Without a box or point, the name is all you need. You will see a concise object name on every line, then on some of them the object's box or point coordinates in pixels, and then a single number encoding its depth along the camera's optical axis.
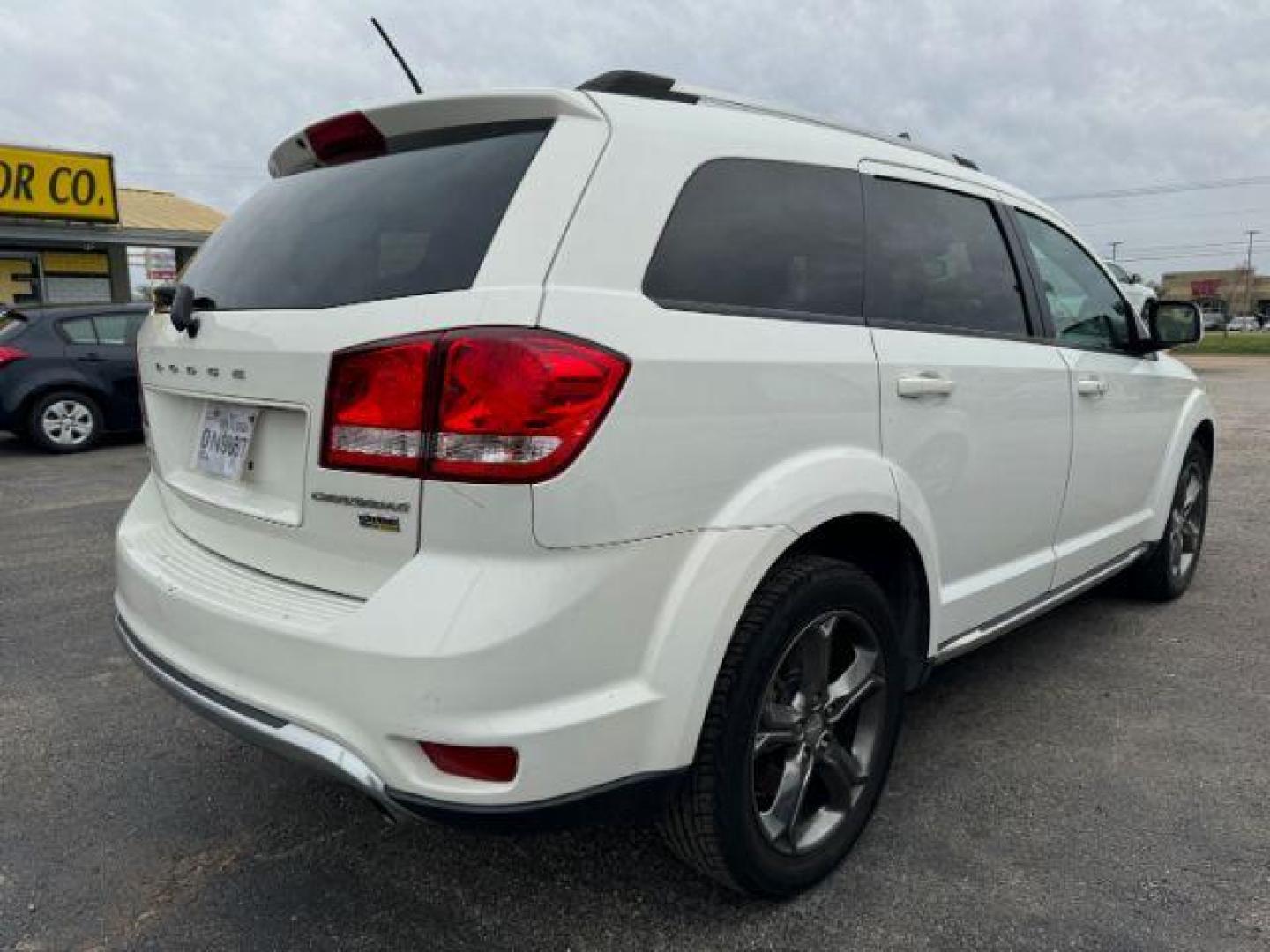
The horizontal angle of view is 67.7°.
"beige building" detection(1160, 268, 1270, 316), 88.44
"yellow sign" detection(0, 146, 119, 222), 18.44
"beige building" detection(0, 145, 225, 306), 18.58
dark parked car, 9.18
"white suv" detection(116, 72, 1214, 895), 1.67
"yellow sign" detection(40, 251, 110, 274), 20.25
